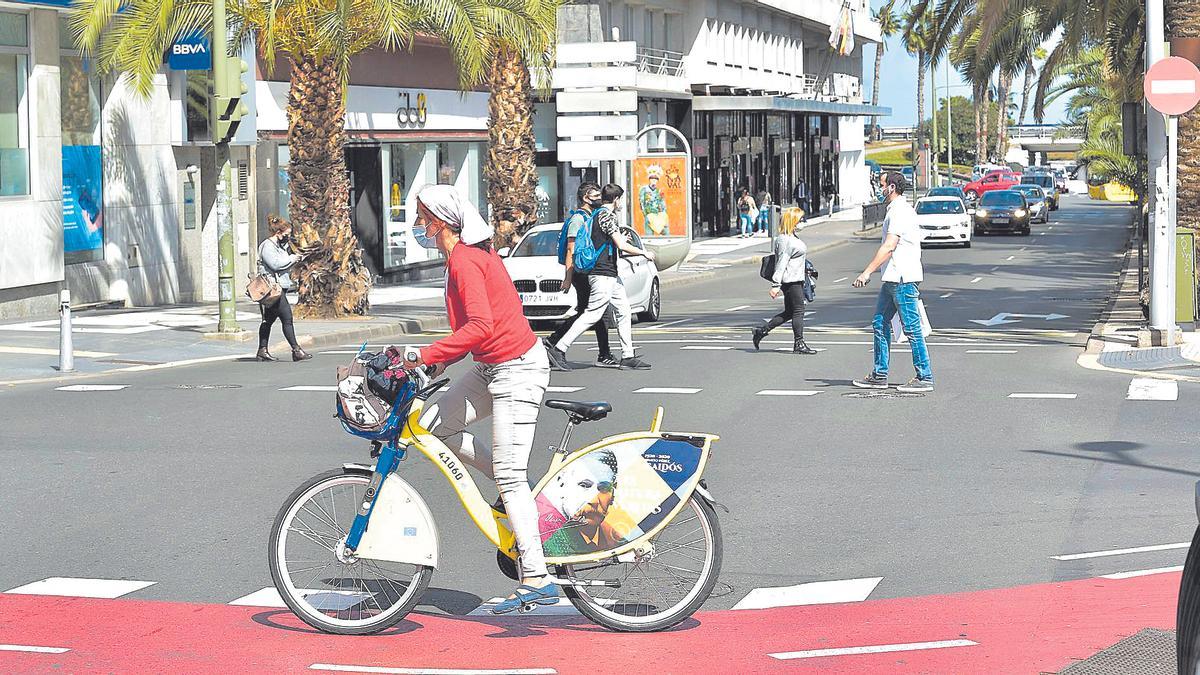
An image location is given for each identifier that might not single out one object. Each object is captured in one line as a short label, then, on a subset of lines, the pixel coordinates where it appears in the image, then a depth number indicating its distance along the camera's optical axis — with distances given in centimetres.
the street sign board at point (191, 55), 2511
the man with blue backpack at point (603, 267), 1638
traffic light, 2067
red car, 7731
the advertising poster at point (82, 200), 2523
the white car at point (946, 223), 4700
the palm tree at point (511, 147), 3136
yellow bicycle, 664
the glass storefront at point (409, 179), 3384
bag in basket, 651
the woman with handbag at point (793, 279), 1834
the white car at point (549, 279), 2280
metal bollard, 1681
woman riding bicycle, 658
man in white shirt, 1412
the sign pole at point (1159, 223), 1781
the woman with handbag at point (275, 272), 1839
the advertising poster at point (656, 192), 4256
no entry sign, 1673
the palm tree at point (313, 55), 2330
